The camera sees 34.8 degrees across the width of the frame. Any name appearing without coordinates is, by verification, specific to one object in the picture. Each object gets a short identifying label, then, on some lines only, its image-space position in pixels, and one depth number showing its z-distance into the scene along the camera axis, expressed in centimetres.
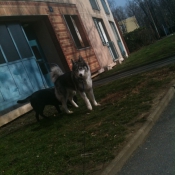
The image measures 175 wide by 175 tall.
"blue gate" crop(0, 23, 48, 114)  1020
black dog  754
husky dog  719
